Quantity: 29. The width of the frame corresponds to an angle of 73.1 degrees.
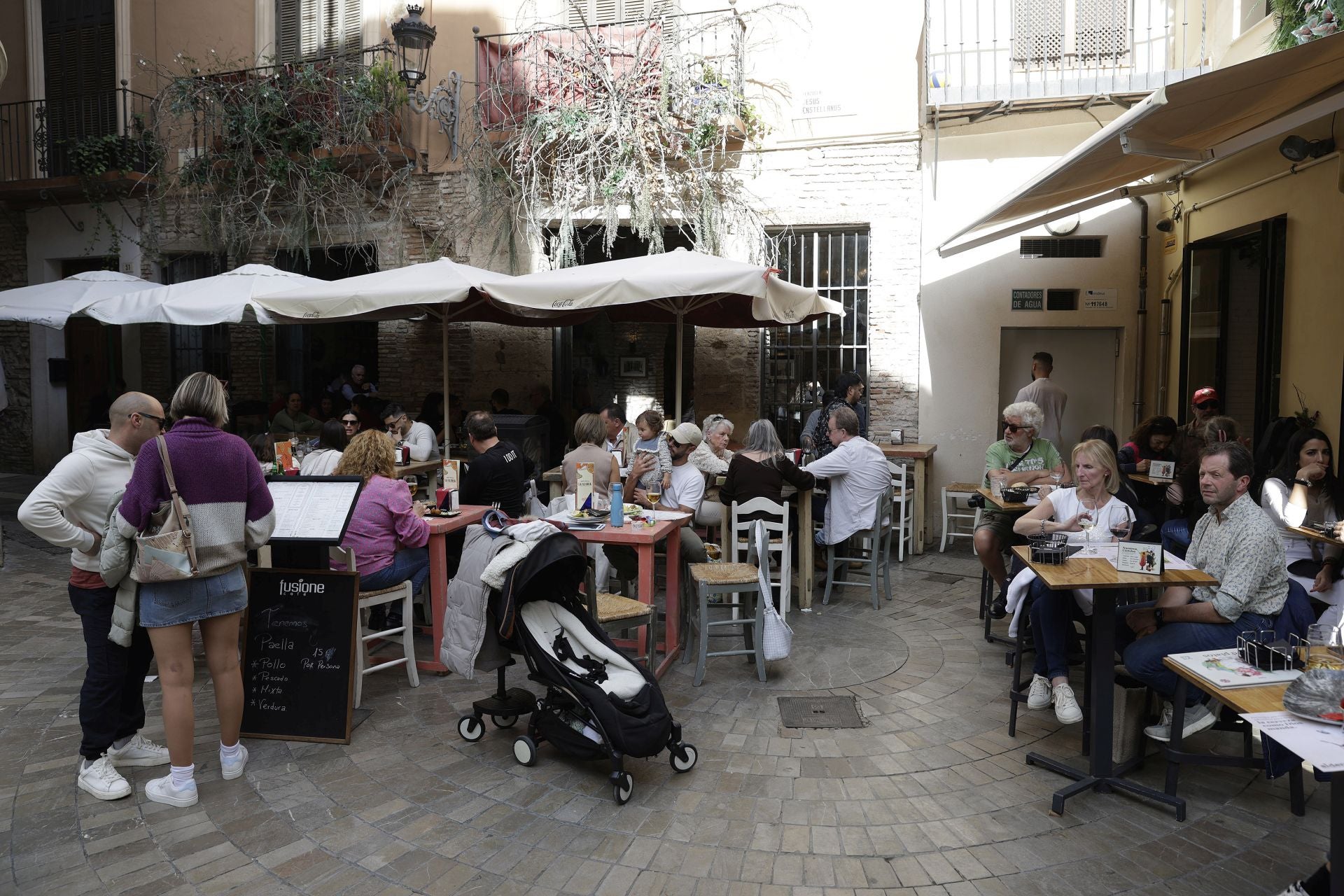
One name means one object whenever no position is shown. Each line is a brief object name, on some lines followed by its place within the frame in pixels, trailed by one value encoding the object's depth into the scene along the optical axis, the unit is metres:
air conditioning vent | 9.50
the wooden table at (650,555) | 5.22
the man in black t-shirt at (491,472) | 6.30
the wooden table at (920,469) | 8.97
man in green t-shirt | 6.16
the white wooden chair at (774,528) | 6.23
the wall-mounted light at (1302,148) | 6.36
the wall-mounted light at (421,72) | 10.70
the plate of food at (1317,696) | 2.57
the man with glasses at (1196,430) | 6.69
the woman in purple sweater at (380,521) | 5.07
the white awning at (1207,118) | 4.56
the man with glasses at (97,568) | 3.80
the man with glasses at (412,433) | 8.59
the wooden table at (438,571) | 5.51
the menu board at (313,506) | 4.51
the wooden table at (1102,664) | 3.73
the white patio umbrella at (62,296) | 9.30
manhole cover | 4.69
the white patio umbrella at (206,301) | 8.19
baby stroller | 3.83
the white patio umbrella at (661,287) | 6.59
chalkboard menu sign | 4.40
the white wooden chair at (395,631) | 4.96
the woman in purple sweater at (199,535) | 3.65
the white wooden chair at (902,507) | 8.57
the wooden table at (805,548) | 6.78
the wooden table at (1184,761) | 3.65
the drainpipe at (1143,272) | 9.34
